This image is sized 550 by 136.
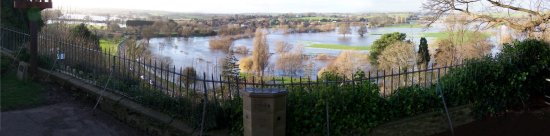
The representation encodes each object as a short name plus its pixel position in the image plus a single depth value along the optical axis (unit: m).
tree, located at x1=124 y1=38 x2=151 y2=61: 39.22
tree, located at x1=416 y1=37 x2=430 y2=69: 34.06
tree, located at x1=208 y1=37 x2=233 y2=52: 65.07
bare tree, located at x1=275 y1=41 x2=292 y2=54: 66.88
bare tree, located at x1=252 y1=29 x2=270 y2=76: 57.89
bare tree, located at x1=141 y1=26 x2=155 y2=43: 62.62
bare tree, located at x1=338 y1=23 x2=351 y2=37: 77.12
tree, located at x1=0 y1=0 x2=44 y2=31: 14.48
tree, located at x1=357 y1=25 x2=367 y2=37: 69.69
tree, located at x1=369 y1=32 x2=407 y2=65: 40.53
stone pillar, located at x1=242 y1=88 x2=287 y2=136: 5.11
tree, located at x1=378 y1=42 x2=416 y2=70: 35.50
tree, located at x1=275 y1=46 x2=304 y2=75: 53.01
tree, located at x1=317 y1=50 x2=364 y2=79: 44.25
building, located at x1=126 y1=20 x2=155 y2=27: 64.66
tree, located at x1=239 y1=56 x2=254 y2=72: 57.55
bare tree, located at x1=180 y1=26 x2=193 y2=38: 70.56
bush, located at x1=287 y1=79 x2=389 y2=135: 5.70
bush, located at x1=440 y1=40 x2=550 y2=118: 7.24
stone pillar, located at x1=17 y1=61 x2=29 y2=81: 10.10
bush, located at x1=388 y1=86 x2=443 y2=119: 6.54
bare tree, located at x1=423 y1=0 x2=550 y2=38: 15.24
